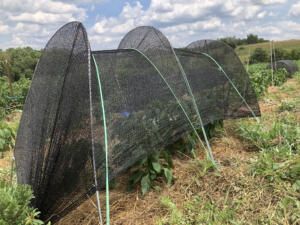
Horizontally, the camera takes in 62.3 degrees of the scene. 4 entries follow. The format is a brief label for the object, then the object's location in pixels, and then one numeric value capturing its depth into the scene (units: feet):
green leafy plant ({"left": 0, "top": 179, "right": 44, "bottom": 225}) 5.16
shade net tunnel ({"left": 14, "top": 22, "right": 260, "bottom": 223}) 6.10
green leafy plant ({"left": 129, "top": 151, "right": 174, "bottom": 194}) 7.57
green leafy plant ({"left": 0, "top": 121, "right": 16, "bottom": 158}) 11.95
